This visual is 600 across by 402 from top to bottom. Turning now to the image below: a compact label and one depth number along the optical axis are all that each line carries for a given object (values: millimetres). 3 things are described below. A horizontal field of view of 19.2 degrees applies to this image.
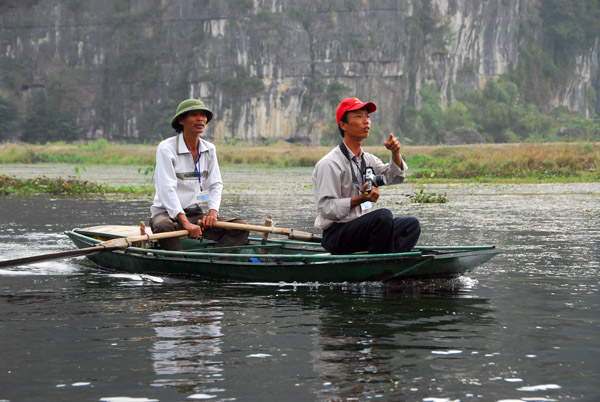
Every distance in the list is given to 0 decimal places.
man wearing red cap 12971
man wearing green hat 15393
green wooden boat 13279
